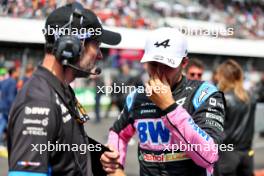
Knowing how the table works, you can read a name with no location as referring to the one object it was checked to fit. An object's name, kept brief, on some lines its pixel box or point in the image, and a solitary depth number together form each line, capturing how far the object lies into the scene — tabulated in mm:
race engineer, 3342
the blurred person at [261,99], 10908
